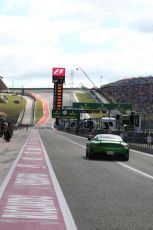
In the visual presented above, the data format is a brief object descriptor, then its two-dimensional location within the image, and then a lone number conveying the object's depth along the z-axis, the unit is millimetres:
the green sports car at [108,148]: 28094
